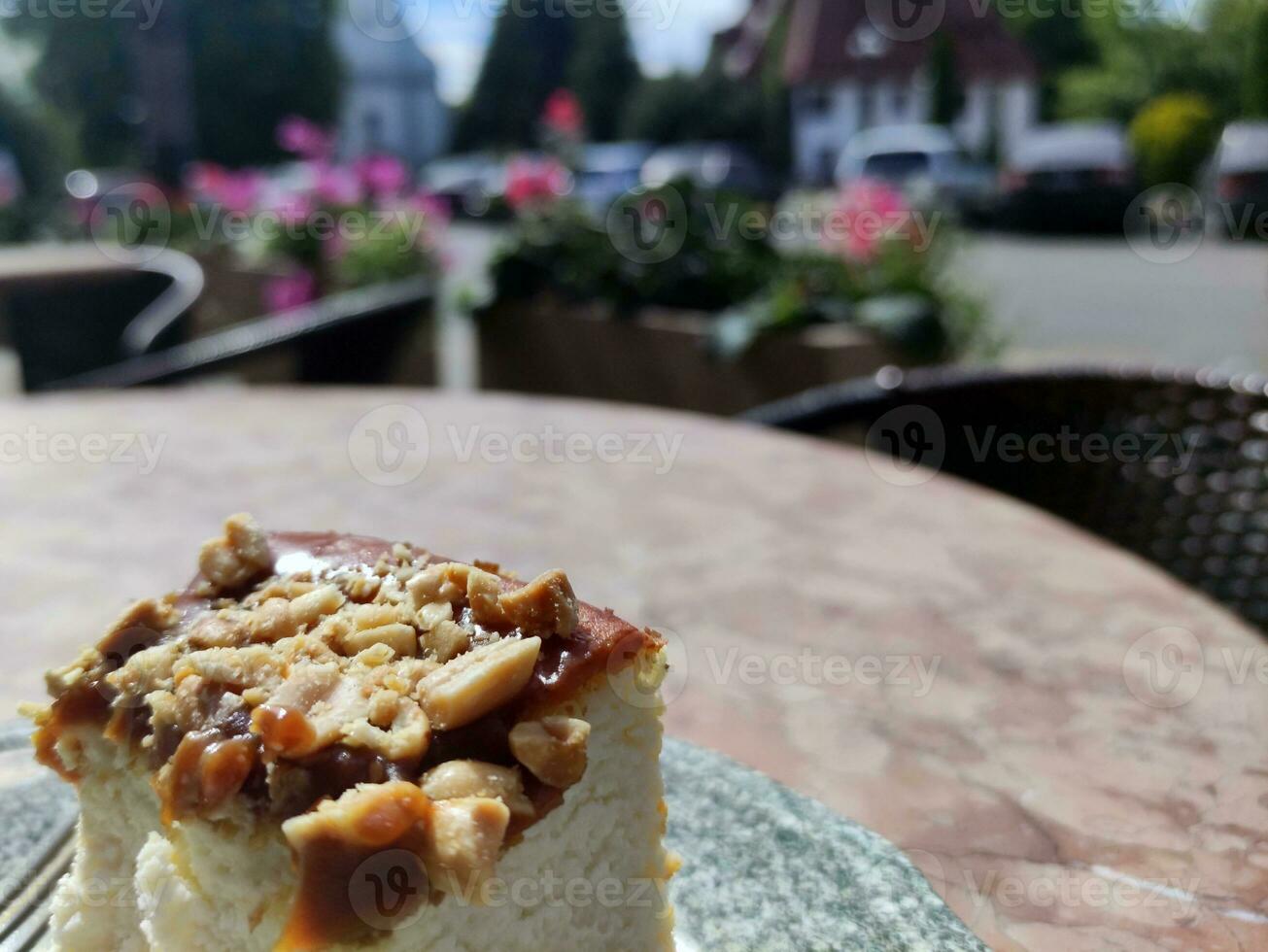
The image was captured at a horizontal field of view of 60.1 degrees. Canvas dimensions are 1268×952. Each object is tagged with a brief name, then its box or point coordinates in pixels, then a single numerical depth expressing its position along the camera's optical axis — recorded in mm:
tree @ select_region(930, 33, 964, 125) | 26531
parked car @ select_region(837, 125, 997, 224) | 17672
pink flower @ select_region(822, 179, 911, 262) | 4652
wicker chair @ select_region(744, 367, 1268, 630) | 1974
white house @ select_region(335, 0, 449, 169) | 34625
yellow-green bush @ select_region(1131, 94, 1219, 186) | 21000
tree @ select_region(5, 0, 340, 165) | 22625
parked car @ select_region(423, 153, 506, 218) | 22172
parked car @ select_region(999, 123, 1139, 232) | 16812
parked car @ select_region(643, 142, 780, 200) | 20094
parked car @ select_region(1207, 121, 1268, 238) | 12664
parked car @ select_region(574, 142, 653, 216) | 20250
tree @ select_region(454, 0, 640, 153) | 31641
